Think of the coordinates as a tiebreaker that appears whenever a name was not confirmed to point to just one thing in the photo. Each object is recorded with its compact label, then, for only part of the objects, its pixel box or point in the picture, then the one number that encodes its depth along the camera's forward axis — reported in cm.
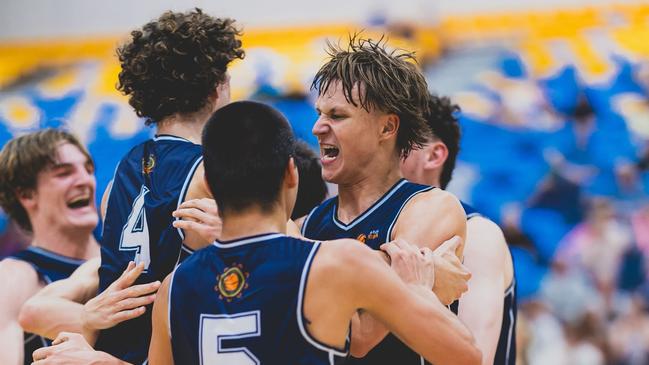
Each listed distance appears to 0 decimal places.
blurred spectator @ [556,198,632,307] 1027
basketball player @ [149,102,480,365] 301
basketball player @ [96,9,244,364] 378
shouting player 377
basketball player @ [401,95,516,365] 419
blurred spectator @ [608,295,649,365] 955
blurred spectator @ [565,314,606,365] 949
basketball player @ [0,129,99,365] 526
